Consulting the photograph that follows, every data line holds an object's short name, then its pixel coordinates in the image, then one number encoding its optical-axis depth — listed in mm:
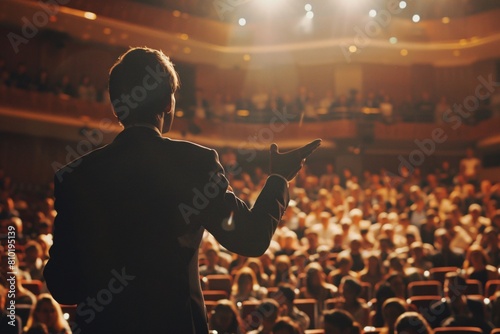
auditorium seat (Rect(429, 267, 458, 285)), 5807
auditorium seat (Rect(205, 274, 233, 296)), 5641
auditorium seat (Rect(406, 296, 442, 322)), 4840
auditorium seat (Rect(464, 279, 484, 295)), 5242
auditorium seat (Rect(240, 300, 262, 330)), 4395
